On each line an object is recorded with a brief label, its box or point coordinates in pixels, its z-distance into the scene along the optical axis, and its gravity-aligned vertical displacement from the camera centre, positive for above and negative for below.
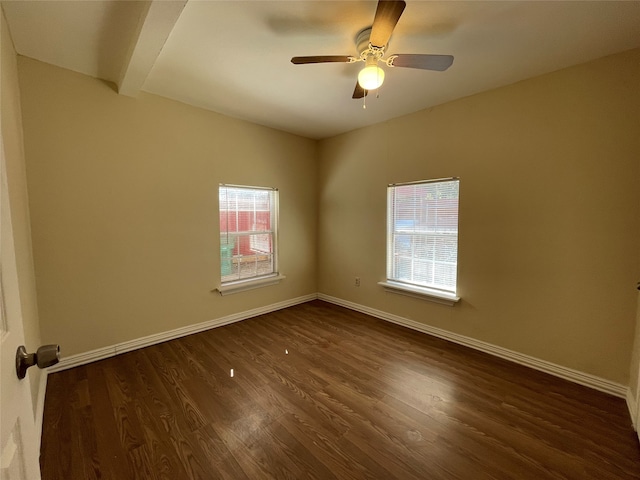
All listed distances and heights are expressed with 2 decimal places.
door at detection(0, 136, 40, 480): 0.58 -0.38
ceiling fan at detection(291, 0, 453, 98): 1.57 +1.03
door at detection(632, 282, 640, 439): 1.69 -1.22
